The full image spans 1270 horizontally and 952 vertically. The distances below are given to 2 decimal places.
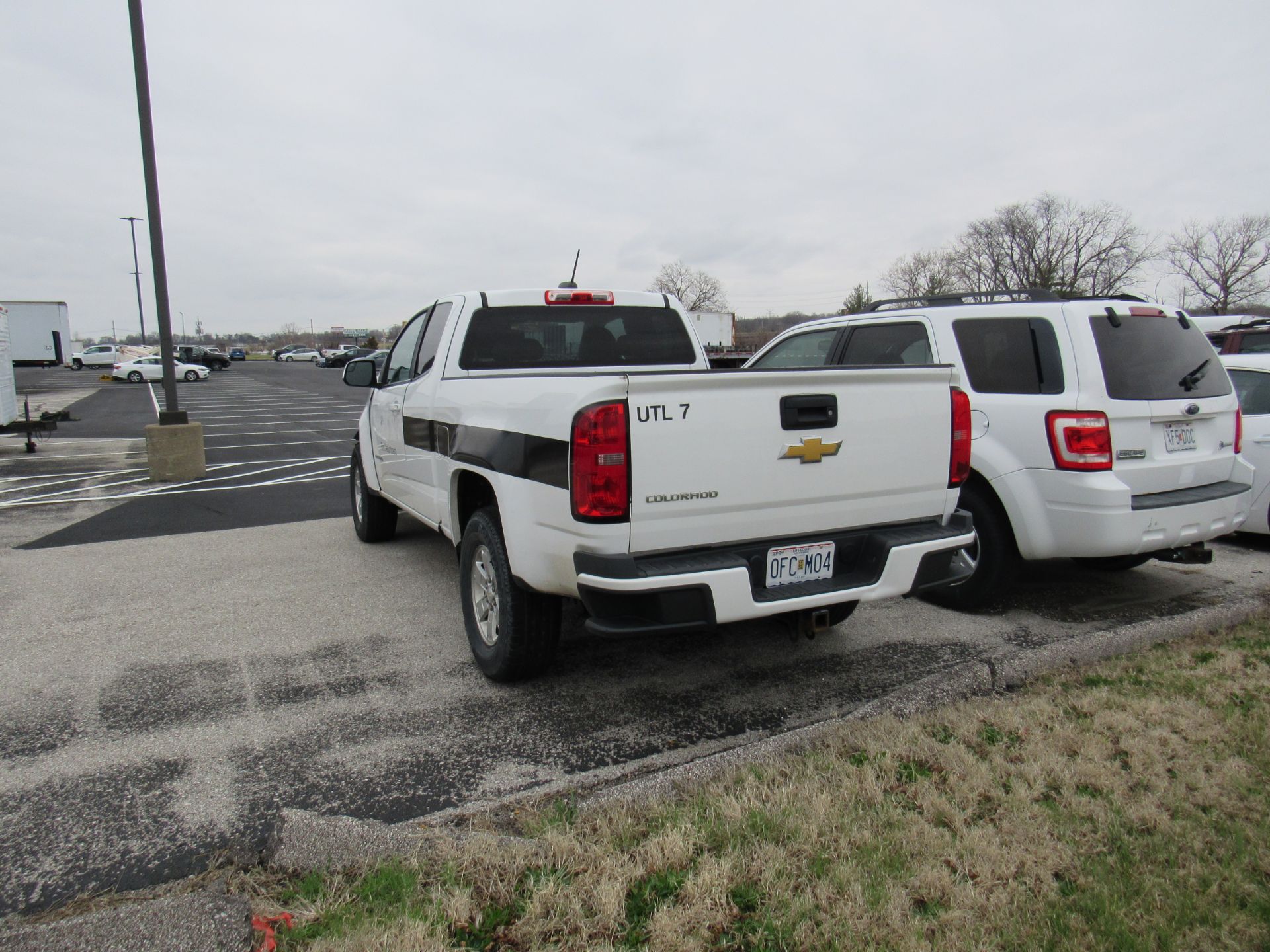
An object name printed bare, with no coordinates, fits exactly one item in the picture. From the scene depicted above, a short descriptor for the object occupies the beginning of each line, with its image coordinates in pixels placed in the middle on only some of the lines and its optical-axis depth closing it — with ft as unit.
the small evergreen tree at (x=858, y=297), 246.68
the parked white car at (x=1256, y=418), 19.39
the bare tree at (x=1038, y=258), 202.28
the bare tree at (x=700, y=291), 282.97
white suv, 14.14
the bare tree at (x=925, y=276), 225.35
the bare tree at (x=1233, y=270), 189.37
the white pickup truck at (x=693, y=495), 9.73
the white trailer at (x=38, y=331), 127.44
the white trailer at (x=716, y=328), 140.64
